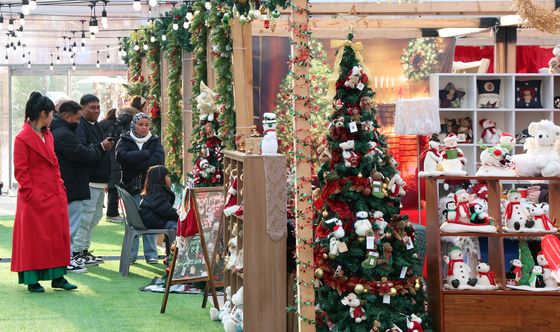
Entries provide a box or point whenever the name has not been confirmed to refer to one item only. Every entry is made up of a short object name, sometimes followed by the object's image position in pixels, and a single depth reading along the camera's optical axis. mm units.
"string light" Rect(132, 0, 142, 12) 12633
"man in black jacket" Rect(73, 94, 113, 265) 10109
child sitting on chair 9414
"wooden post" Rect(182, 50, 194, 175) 13312
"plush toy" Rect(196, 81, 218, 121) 8977
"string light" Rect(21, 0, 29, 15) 12489
